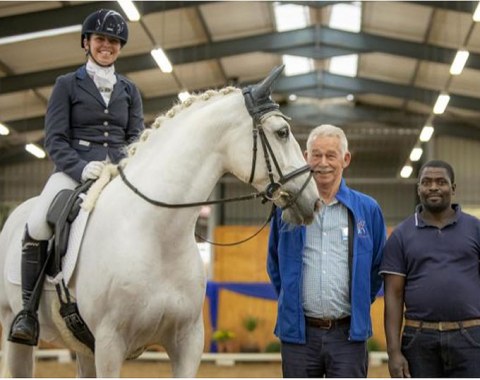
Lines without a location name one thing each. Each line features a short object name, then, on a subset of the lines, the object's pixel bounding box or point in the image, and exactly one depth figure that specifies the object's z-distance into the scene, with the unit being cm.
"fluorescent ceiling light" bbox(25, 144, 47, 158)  2301
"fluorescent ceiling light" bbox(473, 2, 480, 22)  1449
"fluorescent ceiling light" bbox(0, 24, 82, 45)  1667
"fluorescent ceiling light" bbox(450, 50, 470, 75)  1678
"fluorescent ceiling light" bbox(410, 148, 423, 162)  2589
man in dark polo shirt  421
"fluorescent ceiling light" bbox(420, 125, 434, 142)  2285
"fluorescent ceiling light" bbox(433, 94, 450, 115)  2122
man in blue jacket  440
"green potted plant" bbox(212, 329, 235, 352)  1609
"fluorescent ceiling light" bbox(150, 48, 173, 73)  1722
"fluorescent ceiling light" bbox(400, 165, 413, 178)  2852
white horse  416
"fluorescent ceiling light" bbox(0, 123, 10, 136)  2156
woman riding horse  460
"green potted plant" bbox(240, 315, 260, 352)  1627
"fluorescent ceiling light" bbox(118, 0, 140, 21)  1359
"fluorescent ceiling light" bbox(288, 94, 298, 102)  2789
